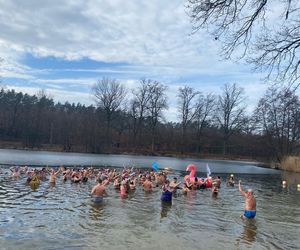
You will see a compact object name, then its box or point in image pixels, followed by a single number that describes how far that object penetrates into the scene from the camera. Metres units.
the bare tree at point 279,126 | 39.54
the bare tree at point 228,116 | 52.52
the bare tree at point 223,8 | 4.90
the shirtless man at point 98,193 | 11.60
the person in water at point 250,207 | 10.26
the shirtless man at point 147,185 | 15.60
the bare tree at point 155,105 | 50.83
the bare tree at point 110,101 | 50.68
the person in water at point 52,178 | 16.03
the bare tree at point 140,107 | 50.83
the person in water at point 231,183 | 19.58
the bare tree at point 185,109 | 52.14
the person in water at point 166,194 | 12.34
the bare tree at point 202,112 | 53.06
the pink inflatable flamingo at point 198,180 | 17.04
